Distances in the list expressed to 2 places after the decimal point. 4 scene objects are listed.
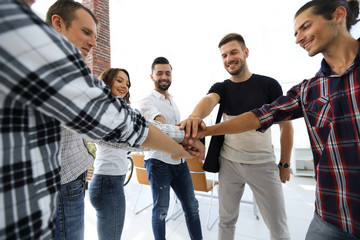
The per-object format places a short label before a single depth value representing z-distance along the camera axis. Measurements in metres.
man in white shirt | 1.64
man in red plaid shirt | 0.73
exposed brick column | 3.90
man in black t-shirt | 1.31
